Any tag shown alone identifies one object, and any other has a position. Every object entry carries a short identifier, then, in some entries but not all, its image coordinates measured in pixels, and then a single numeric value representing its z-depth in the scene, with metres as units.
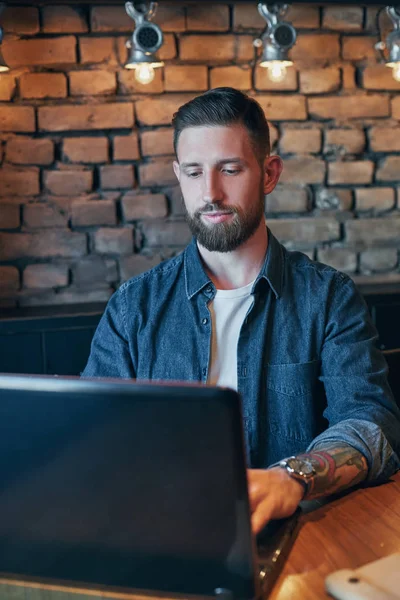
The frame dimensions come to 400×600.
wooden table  0.92
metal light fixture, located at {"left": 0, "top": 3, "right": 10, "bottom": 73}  2.46
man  1.52
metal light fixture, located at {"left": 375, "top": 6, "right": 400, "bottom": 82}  2.65
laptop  0.75
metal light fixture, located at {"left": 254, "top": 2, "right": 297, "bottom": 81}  2.52
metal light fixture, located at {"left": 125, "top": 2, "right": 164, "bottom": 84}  2.42
